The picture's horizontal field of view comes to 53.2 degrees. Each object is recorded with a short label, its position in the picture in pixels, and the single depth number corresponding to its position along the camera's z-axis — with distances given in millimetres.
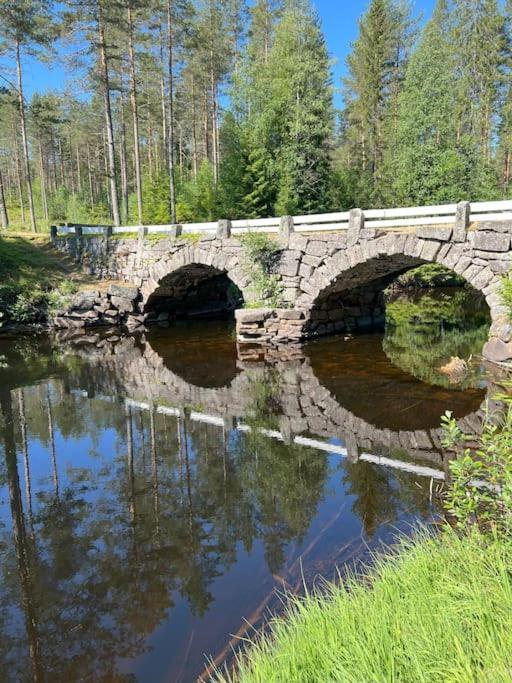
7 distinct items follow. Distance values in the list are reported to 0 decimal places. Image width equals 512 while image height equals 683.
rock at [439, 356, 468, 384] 10586
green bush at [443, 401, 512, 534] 3357
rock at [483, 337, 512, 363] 10766
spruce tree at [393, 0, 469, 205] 22422
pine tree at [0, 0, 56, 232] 20641
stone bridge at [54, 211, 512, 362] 11238
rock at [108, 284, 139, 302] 18172
